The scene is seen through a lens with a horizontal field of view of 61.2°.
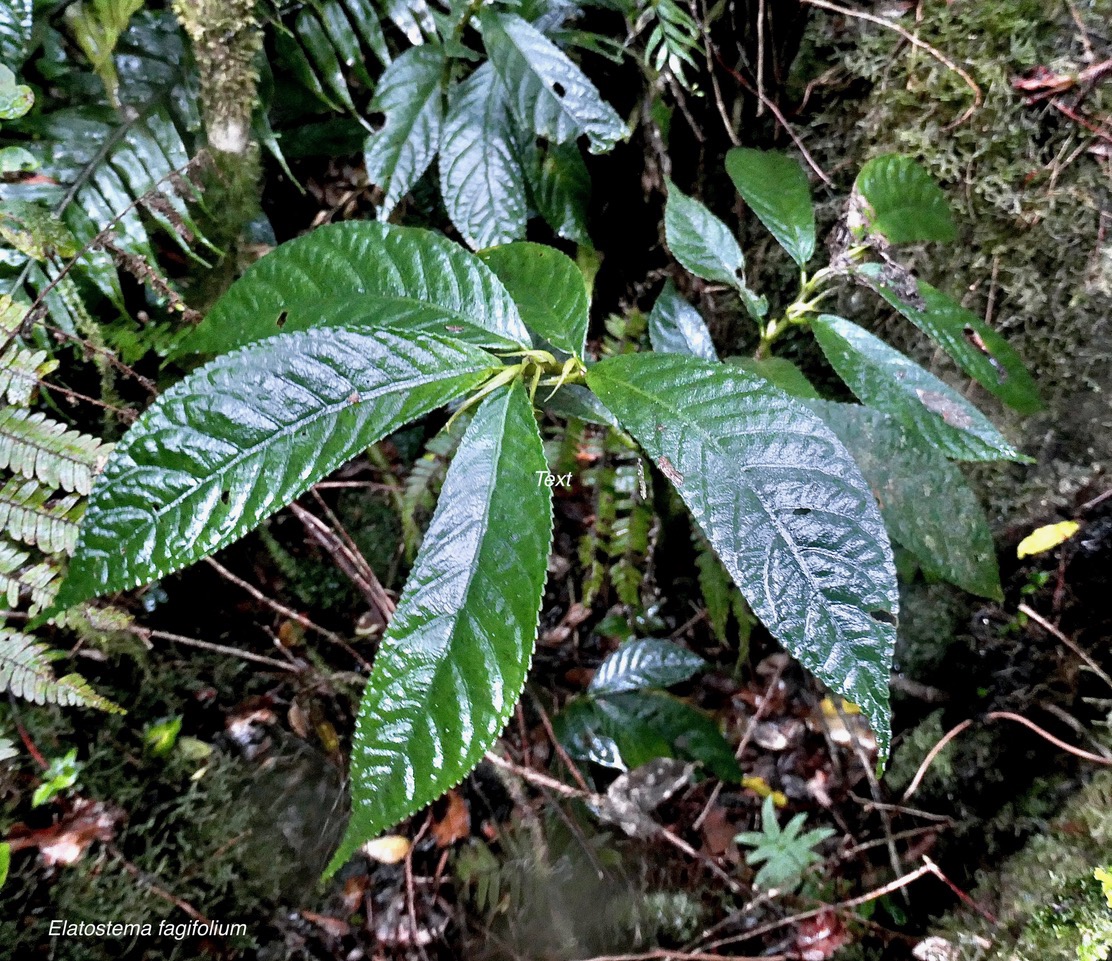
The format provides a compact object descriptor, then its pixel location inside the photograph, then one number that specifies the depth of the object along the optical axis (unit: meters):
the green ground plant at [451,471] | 0.34
